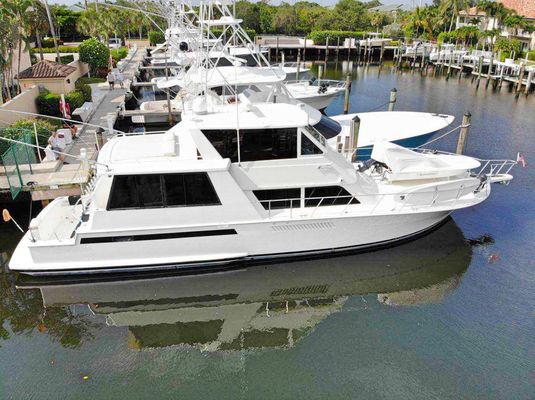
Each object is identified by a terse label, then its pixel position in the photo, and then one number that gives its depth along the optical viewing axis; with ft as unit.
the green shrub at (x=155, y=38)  153.07
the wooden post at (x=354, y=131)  44.20
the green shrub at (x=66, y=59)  95.22
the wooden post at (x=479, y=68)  101.05
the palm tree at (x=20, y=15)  66.89
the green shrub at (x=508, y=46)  111.14
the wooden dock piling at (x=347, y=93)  70.97
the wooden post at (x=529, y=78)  91.42
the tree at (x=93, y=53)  88.99
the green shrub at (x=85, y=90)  67.46
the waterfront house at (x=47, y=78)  60.64
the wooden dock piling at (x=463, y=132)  45.45
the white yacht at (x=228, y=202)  29.32
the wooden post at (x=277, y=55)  148.36
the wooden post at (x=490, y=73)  100.20
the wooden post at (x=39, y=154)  41.45
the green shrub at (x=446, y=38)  143.37
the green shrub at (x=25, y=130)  42.27
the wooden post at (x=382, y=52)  151.12
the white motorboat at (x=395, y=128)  49.19
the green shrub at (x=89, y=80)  86.29
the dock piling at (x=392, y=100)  59.00
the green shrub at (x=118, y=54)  113.80
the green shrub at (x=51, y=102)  58.29
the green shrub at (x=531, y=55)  104.13
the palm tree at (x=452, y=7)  153.69
